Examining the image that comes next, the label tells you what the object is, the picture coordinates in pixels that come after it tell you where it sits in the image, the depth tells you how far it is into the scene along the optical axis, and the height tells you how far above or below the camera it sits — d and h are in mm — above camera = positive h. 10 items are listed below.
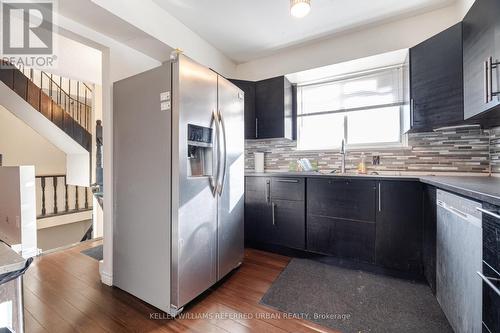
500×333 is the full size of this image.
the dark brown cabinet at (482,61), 1251 +663
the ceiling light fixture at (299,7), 1700 +1243
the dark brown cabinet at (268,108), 2889 +778
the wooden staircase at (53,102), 3158 +1171
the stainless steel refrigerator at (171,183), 1522 -133
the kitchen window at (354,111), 2602 +698
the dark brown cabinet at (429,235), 1660 -569
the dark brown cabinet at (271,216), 2410 -598
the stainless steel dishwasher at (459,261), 1074 -558
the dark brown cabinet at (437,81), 1760 +723
